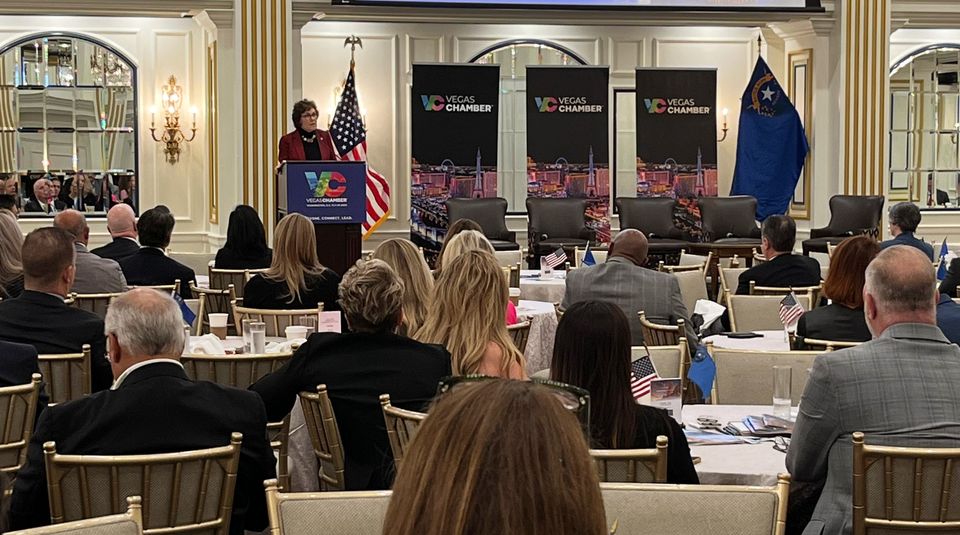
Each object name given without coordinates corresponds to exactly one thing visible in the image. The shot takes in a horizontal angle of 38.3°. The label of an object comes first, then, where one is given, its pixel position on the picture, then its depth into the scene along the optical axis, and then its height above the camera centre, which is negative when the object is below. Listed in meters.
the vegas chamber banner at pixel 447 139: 14.34 +0.47
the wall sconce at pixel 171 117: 14.77 +0.72
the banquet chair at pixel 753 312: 7.32 -0.68
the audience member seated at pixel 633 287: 7.15 -0.54
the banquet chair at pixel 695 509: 2.73 -0.64
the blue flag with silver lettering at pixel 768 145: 15.23 +0.42
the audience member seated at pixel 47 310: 5.24 -0.48
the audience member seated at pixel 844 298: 5.46 -0.47
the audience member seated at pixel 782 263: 8.41 -0.49
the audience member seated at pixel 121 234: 8.45 -0.31
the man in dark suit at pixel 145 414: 3.49 -0.59
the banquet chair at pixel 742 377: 5.13 -0.72
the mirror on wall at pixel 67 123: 14.66 +0.65
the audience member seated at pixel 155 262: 8.19 -0.46
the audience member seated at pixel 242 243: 8.80 -0.38
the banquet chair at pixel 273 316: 6.43 -0.63
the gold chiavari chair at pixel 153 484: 3.26 -0.72
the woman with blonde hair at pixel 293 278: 7.04 -0.48
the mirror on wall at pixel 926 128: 16.58 +0.66
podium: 10.00 -0.13
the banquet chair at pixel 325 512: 2.67 -0.64
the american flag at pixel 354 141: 14.28 +0.45
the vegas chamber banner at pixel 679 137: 14.83 +0.50
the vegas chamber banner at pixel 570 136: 14.61 +0.50
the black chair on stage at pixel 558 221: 14.37 -0.39
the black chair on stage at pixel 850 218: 14.23 -0.37
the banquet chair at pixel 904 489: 3.40 -0.77
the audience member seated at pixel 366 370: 4.38 -0.60
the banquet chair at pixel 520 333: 6.39 -0.70
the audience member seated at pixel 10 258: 6.70 -0.36
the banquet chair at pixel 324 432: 4.37 -0.81
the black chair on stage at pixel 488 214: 14.21 -0.32
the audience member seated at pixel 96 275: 7.40 -0.49
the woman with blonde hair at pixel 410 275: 5.67 -0.38
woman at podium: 10.91 +0.36
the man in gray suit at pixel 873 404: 3.58 -0.58
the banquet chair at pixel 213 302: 7.95 -0.69
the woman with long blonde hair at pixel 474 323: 4.67 -0.48
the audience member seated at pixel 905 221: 9.44 -0.26
